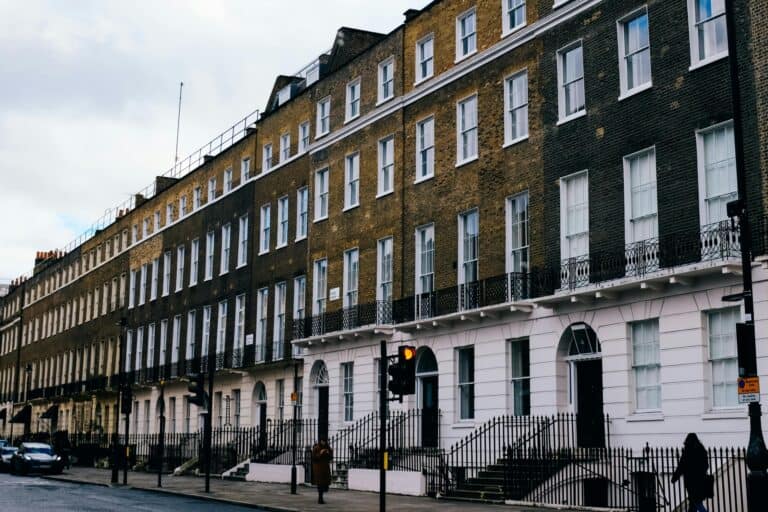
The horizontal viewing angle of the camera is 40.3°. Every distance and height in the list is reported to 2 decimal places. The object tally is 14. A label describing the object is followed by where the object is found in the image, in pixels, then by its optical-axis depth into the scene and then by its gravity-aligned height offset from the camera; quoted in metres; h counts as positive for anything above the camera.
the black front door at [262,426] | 37.59 -0.90
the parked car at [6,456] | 45.44 -2.34
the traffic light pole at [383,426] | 18.04 -0.43
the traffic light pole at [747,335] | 14.59 +0.94
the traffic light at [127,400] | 35.30 +0.06
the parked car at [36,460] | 42.09 -2.33
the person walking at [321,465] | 25.11 -1.55
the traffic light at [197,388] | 27.23 +0.36
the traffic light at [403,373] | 18.02 +0.48
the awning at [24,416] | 68.69 -0.92
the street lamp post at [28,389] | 72.66 +0.94
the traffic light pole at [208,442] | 28.45 -1.09
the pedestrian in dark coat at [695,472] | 17.27 -1.18
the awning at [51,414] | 63.28 -0.71
